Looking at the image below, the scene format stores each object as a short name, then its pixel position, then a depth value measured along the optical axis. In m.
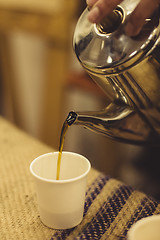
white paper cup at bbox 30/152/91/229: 0.51
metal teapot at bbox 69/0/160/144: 0.52
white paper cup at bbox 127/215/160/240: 0.41
